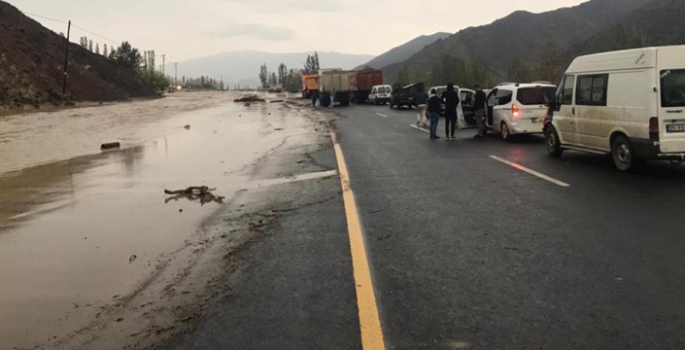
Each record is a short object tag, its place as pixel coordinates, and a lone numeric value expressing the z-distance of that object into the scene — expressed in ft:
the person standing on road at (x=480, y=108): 56.65
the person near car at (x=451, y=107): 55.21
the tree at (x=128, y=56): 379.04
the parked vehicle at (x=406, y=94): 125.12
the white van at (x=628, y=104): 30.25
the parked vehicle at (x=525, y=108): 51.70
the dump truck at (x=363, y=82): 165.68
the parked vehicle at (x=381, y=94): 153.69
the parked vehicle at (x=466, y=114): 65.16
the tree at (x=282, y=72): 617.29
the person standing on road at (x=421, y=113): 76.33
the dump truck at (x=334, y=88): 157.38
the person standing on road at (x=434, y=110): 56.65
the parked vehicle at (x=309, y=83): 204.54
